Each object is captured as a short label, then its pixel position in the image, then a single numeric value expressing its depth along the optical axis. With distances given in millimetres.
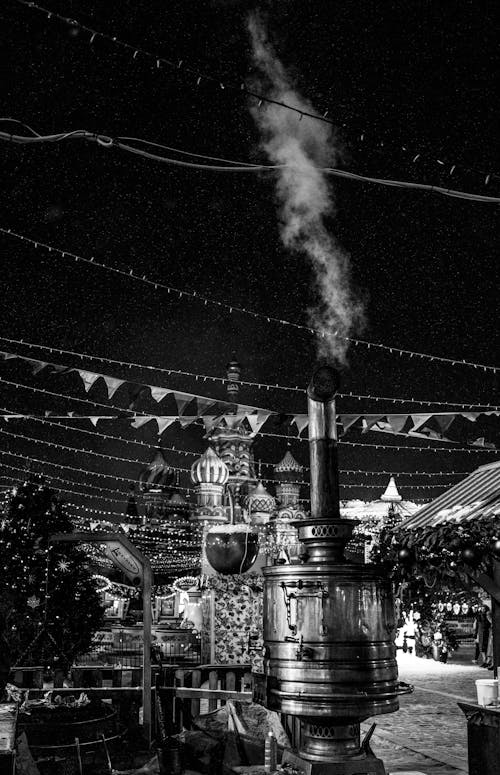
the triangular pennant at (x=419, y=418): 11195
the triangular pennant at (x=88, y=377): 10547
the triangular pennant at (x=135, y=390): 11123
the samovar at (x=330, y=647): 6078
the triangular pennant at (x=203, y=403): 11797
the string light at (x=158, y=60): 5207
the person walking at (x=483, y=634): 20359
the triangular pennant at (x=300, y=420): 11695
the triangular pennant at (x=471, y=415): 11102
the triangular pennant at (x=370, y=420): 11559
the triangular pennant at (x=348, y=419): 11516
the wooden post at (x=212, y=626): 17120
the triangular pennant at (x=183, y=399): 11602
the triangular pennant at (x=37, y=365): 10368
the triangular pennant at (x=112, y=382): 10738
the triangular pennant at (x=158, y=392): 11008
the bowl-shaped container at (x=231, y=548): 16406
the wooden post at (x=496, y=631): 9469
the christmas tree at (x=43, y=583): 12961
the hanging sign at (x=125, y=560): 9156
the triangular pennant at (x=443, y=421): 11612
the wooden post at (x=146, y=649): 8672
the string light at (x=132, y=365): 9633
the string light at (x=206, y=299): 8039
